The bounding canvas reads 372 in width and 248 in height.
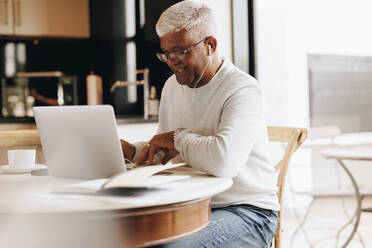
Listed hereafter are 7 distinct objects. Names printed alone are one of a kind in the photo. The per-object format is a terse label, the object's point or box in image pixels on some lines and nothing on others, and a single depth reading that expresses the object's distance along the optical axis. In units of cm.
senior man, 141
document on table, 107
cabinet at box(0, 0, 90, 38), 434
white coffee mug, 164
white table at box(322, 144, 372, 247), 278
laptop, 130
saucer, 160
